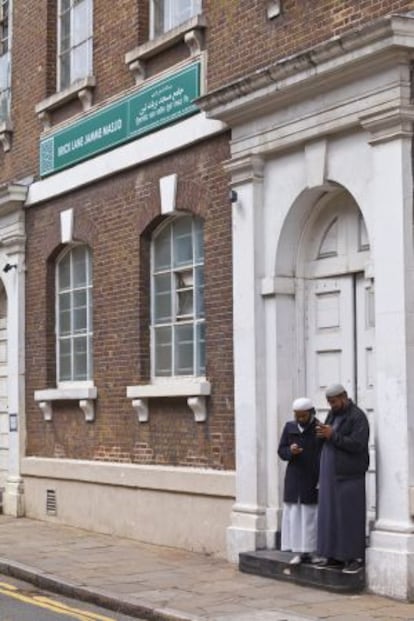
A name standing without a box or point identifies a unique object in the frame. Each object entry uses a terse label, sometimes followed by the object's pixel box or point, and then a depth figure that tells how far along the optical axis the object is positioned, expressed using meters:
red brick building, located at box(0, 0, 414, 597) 10.76
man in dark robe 10.45
